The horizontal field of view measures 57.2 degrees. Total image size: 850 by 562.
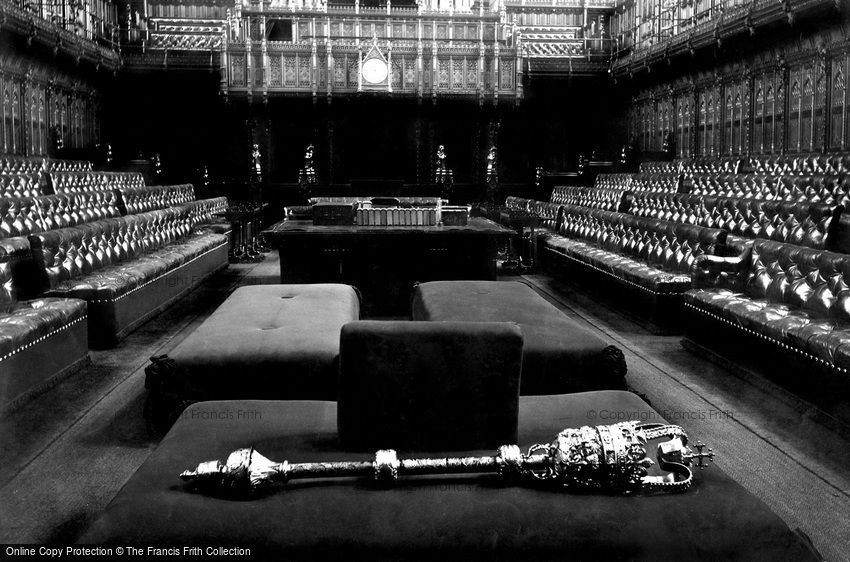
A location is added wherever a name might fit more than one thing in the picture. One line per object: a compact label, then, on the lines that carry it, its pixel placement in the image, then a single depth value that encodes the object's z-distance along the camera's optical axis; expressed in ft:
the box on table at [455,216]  24.50
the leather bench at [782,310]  13.67
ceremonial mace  6.19
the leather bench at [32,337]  13.80
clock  49.57
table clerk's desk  23.40
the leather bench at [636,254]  21.58
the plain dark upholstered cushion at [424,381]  6.88
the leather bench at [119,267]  19.02
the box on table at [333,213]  24.70
